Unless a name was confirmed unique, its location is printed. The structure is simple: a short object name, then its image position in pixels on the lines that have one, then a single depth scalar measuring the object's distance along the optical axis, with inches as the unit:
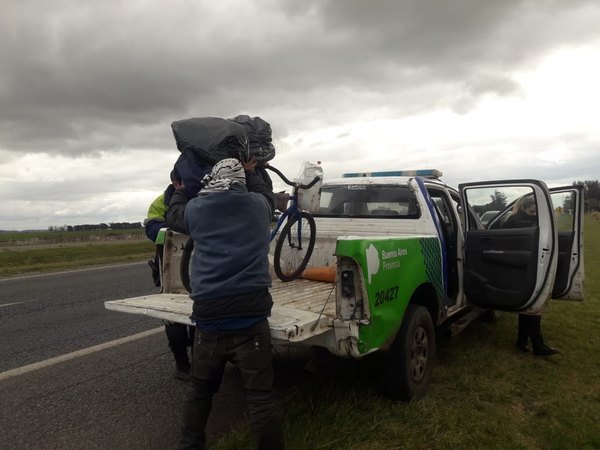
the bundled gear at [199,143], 123.7
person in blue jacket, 108.2
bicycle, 195.9
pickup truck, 128.5
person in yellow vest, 173.3
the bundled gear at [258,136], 160.9
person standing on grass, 196.4
